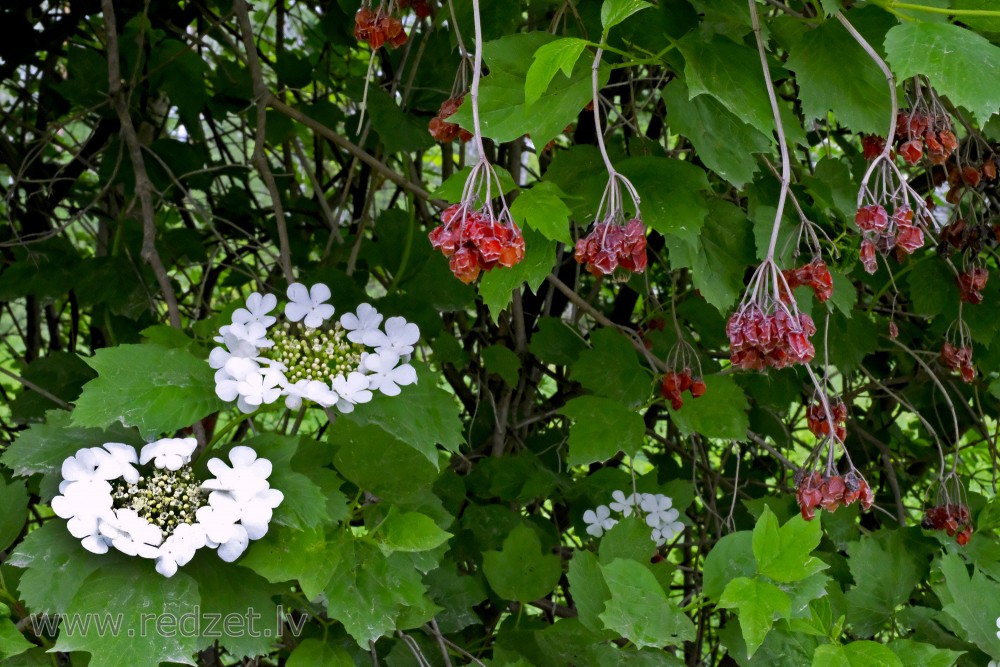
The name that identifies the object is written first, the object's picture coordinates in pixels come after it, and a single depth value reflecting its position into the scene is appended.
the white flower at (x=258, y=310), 1.18
